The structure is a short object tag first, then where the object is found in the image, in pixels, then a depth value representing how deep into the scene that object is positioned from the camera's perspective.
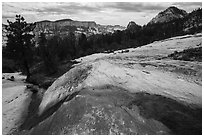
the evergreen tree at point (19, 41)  28.12
